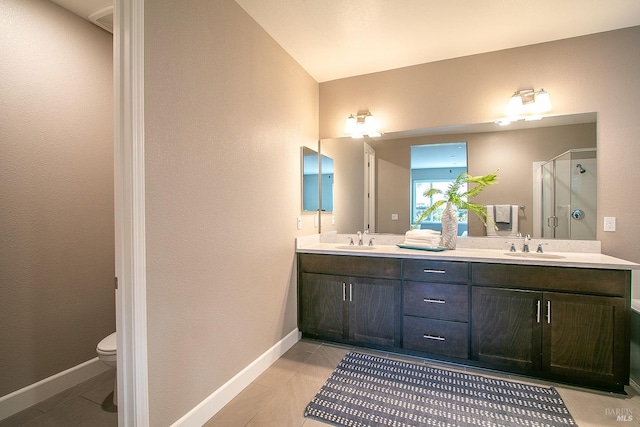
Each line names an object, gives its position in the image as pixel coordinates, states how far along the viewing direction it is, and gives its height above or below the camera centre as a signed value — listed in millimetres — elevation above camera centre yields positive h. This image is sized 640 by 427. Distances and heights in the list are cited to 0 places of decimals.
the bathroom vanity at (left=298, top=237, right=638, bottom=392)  1868 -729
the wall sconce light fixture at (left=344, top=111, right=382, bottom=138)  2938 +878
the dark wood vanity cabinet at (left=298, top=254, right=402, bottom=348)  2377 -778
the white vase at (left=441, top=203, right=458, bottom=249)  2561 -142
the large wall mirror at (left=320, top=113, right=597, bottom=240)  2371 +384
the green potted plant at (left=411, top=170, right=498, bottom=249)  2545 +73
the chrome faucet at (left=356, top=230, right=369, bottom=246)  2941 -254
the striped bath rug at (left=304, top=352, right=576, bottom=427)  1631 -1186
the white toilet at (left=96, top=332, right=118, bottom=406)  1693 -823
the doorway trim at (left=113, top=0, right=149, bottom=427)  1286 +16
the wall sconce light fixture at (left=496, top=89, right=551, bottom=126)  2398 +886
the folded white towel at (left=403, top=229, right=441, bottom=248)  2502 -251
